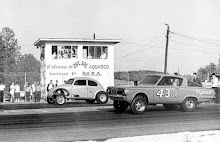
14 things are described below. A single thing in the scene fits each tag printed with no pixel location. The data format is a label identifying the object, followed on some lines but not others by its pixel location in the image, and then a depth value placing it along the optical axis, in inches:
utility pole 1547.7
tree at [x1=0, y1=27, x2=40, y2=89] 2687.0
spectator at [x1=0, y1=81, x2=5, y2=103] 927.0
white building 1311.5
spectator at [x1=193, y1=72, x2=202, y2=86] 754.7
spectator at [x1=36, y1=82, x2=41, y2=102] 1000.7
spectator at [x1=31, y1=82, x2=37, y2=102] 1021.2
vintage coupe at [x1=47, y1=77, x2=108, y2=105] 833.5
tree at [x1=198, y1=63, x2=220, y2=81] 2536.4
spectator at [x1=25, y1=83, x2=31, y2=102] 1034.7
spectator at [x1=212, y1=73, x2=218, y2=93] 791.1
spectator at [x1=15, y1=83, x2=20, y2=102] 1006.8
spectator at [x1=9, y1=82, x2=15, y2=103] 981.2
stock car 560.4
